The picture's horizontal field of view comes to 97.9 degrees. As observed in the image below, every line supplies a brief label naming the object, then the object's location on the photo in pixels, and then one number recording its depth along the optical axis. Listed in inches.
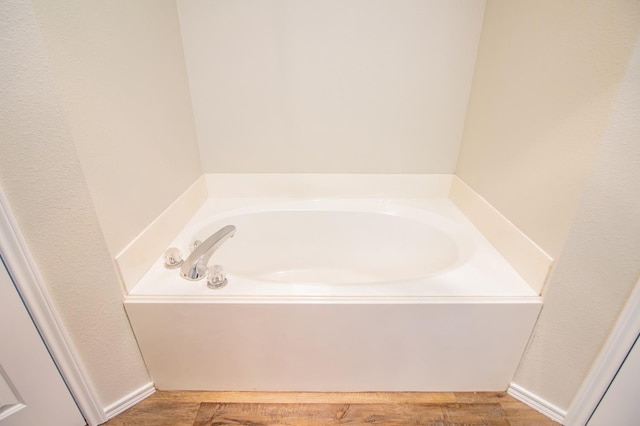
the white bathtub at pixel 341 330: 38.1
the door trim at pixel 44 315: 28.4
